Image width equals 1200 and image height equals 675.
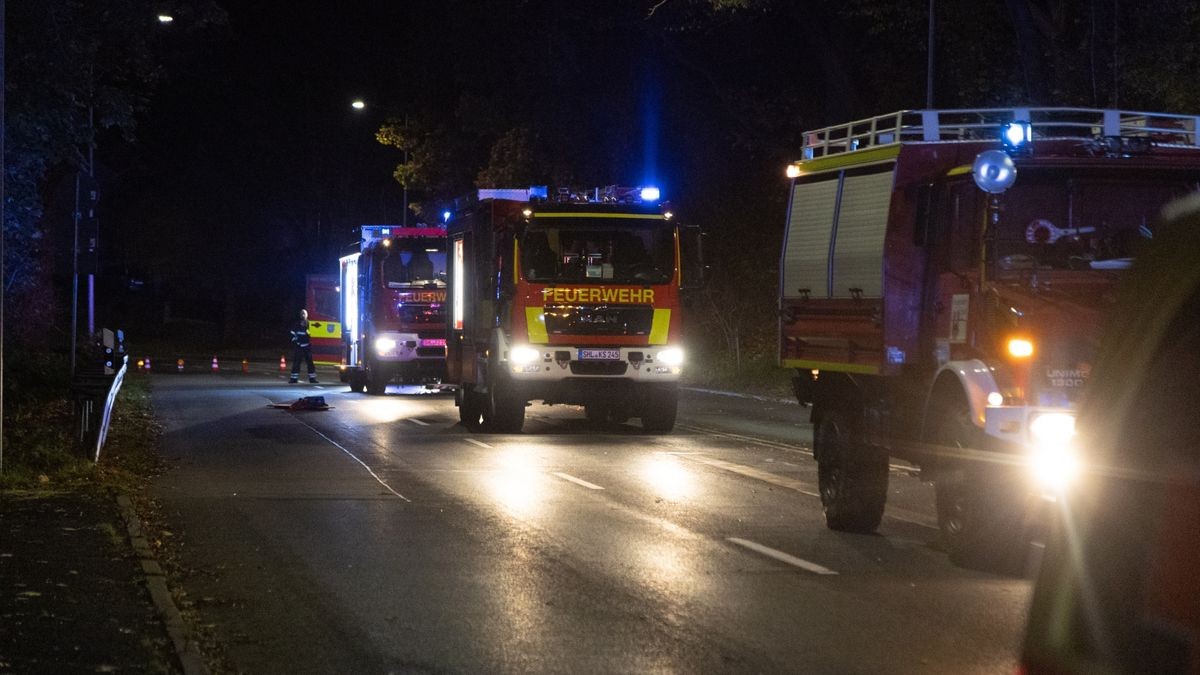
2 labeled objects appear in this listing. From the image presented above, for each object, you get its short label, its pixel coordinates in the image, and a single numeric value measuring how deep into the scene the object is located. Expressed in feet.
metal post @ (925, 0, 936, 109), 101.96
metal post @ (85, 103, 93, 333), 77.00
